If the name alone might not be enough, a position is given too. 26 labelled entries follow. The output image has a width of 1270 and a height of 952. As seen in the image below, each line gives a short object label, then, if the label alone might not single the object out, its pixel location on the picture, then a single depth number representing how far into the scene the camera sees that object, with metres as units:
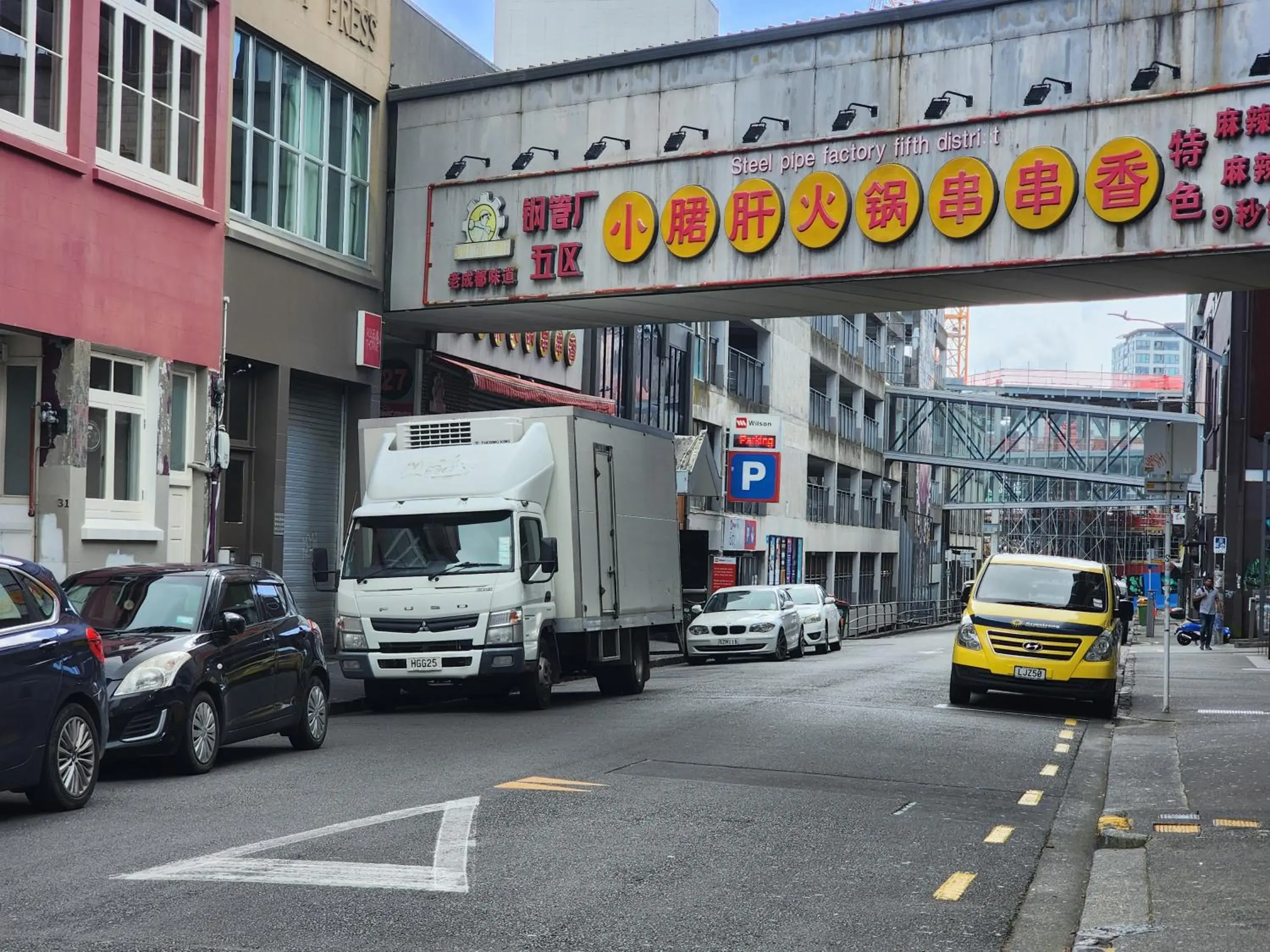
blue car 9.15
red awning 27.48
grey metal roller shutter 24.70
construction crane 170.00
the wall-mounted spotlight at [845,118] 21.61
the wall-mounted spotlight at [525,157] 24.30
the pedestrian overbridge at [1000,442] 71.25
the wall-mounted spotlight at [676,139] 22.91
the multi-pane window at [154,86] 19.45
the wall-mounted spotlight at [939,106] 21.03
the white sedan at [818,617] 37.34
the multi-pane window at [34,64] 17.83
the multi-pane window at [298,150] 22.62
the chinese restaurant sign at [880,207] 19.06
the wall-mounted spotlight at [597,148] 23.55
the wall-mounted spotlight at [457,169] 24.89
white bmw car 32.50
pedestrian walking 41.91
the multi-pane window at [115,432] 19.39
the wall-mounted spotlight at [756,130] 22.33
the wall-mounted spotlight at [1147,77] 19.47
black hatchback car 11.28
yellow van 19.03
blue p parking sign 48.19
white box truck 16.91
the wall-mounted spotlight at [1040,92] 20.22
